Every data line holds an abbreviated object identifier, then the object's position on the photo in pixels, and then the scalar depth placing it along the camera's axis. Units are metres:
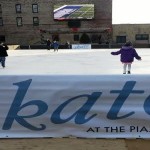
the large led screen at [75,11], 55.53
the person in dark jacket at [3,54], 16.66
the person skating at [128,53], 12.10
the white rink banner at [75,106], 5.26
